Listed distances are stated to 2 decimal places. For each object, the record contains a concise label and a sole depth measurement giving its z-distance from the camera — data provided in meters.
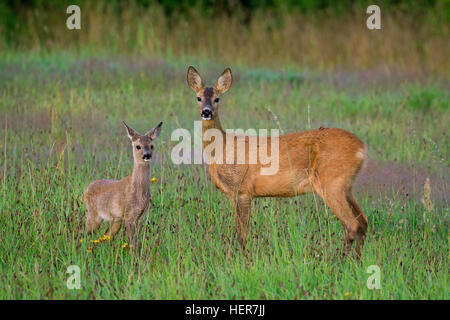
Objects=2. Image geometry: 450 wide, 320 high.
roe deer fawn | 12.43
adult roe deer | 12.91
